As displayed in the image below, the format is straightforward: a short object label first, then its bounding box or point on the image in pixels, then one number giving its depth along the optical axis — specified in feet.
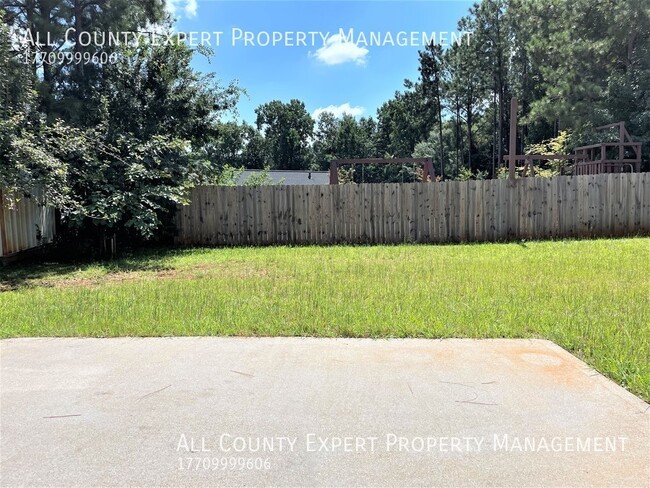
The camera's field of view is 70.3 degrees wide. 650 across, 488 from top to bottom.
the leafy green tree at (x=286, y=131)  209.46
